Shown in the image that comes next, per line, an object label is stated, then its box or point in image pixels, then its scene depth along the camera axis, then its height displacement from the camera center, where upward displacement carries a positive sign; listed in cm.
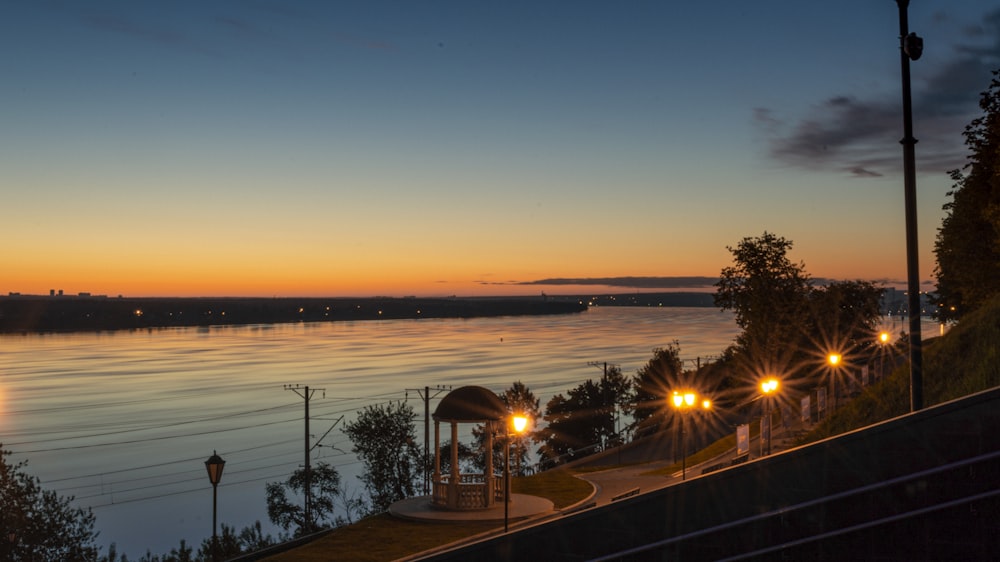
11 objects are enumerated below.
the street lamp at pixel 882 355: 3344 -235
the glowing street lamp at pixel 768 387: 2705 -287
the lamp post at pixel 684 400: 2414 -292
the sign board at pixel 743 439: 2120 -358
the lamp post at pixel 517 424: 1898 -283
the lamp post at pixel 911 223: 1183 +108
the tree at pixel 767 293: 5222 +41
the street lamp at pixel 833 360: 3249 -240
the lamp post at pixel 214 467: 1717 -339
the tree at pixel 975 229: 2934 +324
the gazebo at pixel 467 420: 2388 -340
